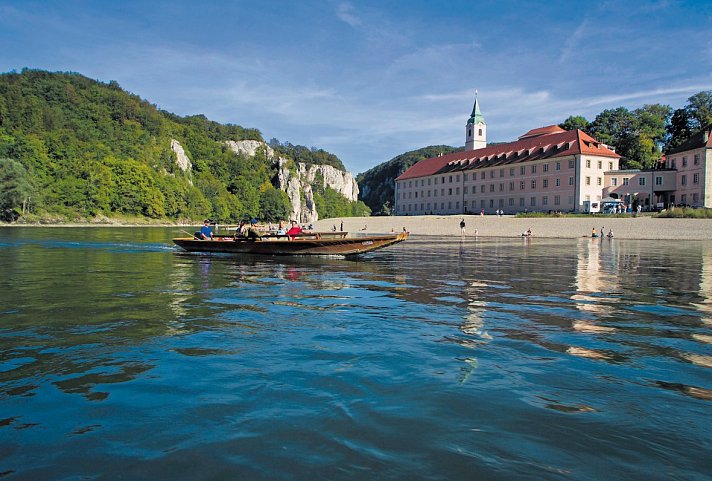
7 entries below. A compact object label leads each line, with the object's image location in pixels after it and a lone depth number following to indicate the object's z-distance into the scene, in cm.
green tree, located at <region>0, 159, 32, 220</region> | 7738
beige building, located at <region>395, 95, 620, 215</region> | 7338
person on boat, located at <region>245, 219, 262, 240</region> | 2711
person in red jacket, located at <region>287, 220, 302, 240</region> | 2772
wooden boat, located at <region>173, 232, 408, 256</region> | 2562
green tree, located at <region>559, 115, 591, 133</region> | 9706
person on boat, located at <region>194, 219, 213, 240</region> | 2995
